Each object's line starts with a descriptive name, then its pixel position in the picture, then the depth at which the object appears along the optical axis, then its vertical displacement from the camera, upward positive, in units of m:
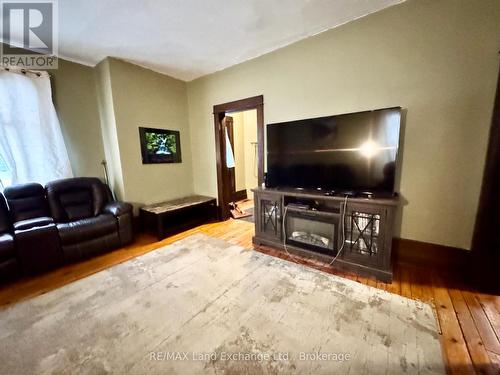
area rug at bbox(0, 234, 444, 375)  1.17 -1.15
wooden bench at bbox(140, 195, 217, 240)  2.94 -0.90
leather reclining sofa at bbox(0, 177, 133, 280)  2.01 -0.72
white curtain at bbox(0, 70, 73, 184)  2.42 +0.40
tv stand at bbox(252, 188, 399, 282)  1.85 -0.76
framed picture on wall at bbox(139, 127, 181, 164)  3.24 +0.23
